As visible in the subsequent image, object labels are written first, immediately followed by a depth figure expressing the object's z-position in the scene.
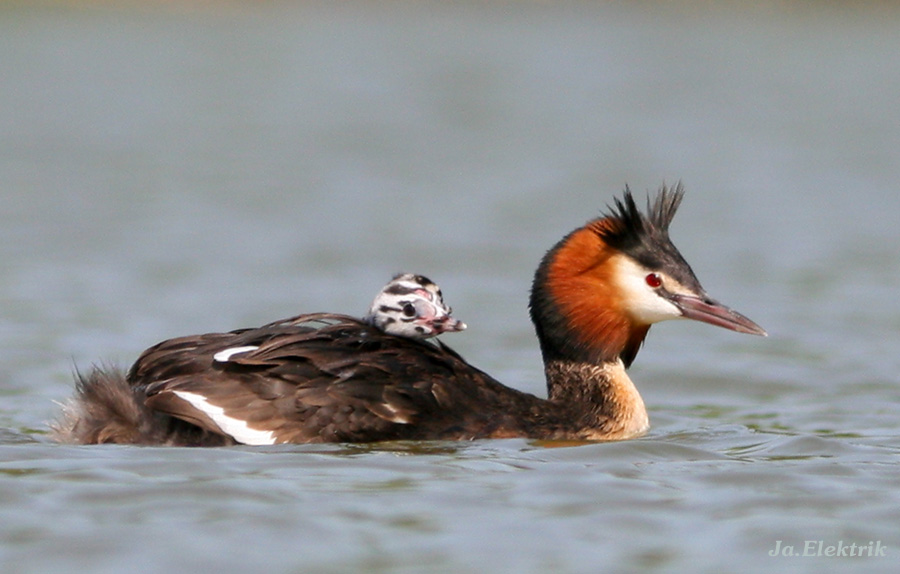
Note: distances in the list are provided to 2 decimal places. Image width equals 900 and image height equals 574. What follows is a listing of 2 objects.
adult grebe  14.98
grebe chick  16.14
